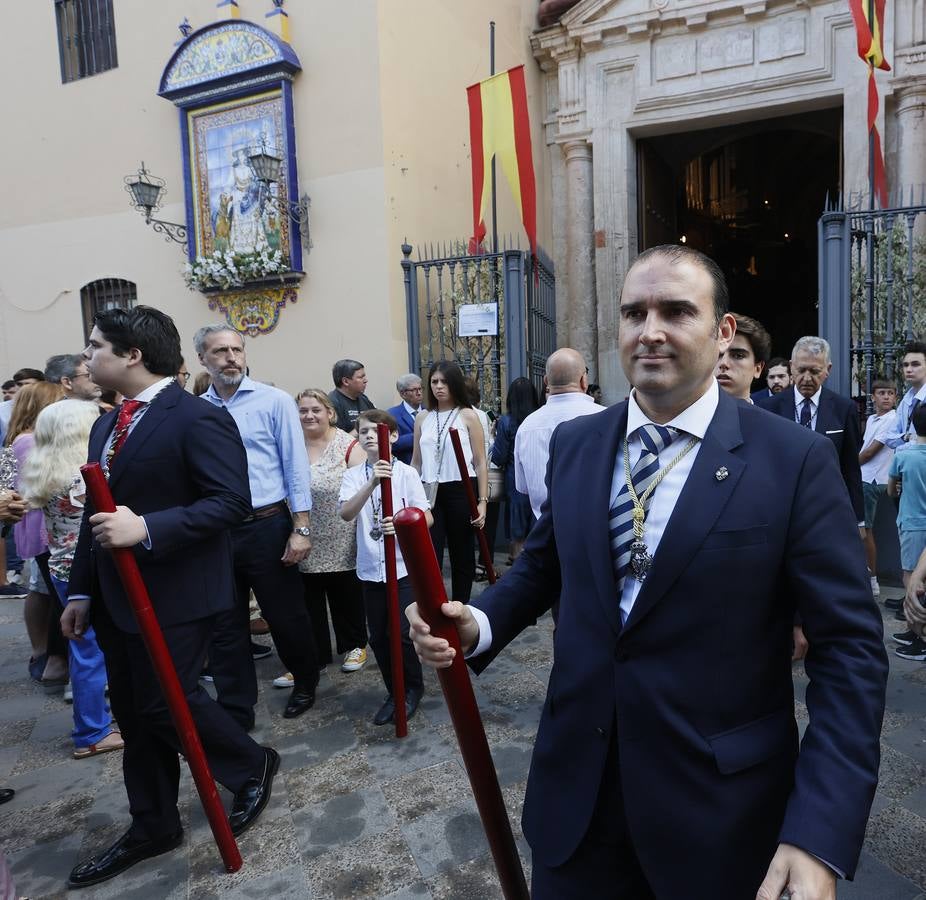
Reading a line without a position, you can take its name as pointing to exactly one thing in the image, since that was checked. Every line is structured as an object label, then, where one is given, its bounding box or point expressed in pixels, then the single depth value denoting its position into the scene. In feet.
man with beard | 11.96
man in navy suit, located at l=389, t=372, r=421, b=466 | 21.02
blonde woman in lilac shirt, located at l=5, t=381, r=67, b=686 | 14.01
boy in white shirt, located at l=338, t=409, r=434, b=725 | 12.41
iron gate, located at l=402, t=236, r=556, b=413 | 25.03
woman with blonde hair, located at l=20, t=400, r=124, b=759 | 11.73
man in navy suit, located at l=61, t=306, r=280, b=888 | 8.54
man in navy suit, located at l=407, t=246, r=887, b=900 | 4.28
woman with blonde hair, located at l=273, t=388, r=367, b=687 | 14.01
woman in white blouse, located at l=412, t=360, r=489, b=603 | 16.76
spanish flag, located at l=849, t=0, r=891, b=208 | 23.91
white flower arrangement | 28.91
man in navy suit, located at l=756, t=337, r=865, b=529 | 14.06
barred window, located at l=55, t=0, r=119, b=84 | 32.71
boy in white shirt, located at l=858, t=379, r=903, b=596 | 18.31
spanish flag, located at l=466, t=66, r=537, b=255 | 27.37
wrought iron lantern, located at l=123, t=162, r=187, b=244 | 29.07
